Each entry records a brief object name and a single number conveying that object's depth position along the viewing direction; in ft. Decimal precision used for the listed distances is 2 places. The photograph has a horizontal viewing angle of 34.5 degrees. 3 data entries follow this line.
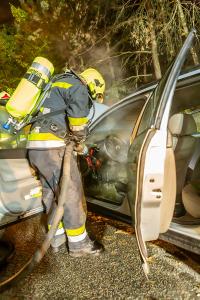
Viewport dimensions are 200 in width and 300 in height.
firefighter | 9.51
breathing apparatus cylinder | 8.95
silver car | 6.66
